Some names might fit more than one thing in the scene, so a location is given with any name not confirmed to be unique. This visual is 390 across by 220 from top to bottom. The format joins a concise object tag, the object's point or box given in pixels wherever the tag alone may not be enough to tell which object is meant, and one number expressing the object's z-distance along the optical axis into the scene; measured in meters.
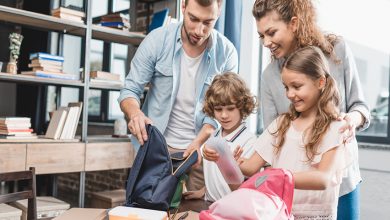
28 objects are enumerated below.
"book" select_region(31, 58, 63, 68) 2.79
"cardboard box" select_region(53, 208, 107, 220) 1.06
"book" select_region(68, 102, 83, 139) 2.83
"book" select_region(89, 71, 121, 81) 2.99
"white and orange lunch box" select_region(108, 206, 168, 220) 0.93
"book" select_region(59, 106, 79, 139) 2.79
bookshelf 2.57
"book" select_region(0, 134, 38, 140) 2.59
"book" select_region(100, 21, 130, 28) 3.14
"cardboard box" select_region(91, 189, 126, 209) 3.06
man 1.80
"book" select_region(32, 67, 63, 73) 2.80
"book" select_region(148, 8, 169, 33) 3.05
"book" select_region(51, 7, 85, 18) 2.82
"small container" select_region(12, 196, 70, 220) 2.60
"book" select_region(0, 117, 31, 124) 2.63
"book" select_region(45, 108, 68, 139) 2.75
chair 1.64
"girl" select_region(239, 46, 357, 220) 1.07
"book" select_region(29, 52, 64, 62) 2.78
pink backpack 0.77
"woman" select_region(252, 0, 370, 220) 1.24
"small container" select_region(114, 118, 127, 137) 3.21
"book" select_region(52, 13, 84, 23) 2.83
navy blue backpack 1.11
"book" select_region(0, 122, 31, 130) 2.61
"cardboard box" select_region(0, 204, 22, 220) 2.39
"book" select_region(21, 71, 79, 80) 2.76
